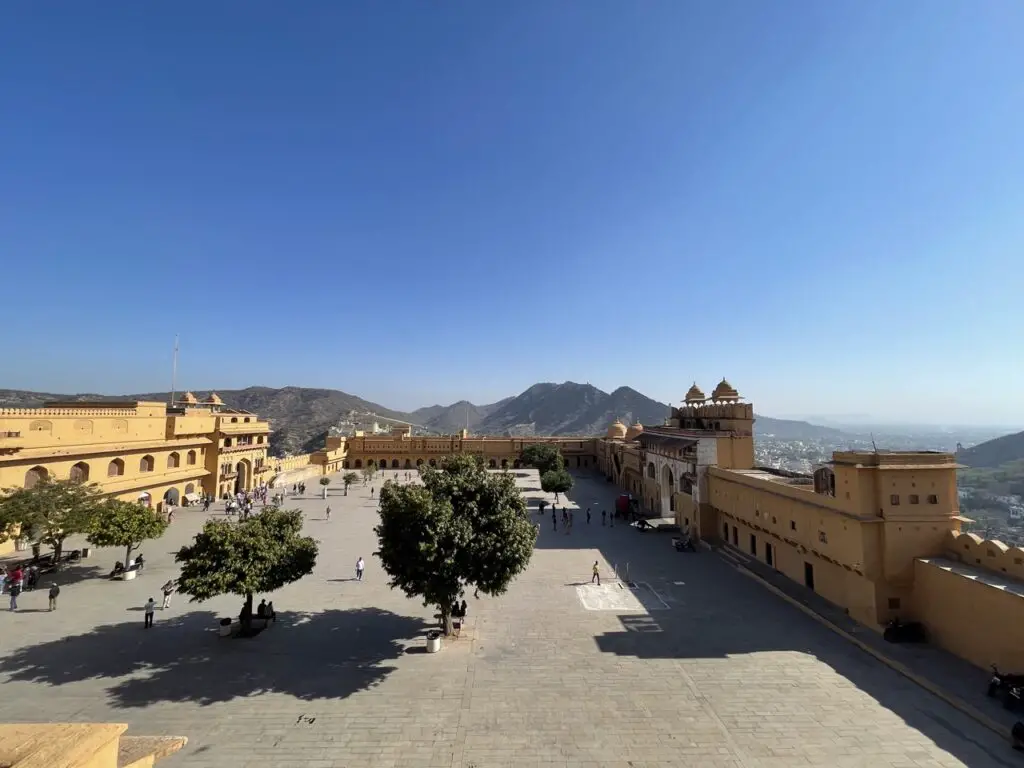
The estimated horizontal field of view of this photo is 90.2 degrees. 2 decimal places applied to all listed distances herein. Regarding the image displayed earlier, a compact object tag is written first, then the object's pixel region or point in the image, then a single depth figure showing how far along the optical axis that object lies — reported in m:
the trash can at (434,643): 15.13
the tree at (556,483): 40.22
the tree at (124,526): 21.17
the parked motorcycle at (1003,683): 12.14
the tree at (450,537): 14.20
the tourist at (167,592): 18.73
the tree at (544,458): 48.09
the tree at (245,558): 14.62
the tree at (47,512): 20.58
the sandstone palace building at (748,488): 15.10
